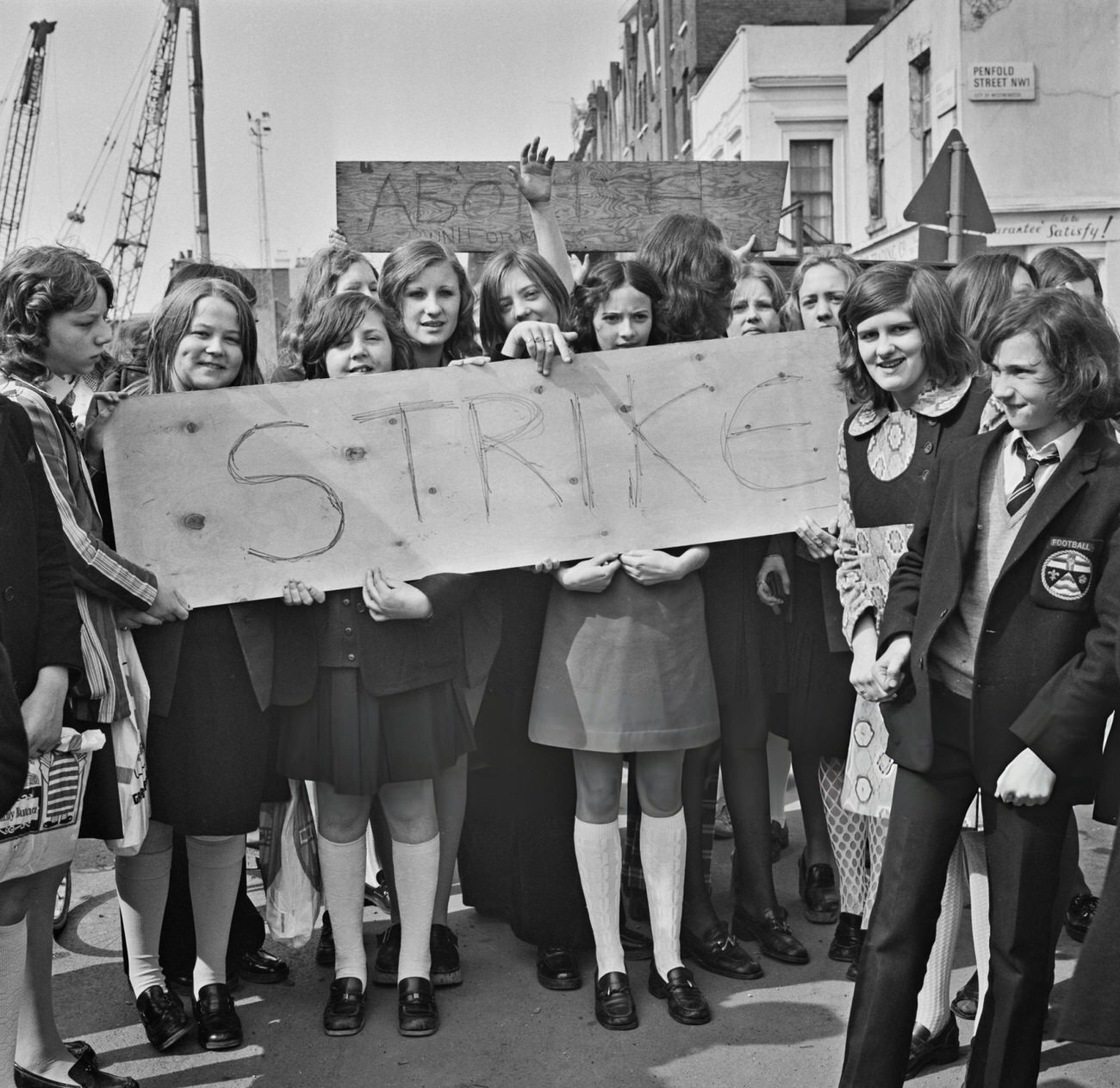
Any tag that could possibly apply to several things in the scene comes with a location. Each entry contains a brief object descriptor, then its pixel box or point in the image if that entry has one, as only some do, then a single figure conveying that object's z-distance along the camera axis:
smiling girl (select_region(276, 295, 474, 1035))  3.44
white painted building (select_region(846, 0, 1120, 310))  18.05
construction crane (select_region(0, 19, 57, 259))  52.94
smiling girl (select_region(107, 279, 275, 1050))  3.31
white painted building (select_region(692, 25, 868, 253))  23.88
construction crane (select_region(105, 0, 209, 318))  50.22
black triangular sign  7.16
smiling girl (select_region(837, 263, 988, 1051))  3.30
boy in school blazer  2.62
